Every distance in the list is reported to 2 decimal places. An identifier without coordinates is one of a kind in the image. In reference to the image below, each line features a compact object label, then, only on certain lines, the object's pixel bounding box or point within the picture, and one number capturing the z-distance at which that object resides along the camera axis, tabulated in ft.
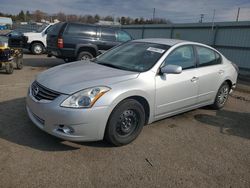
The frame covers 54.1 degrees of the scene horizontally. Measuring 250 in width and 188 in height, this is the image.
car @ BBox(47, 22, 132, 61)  31.01
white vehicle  46.26
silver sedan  10.50
